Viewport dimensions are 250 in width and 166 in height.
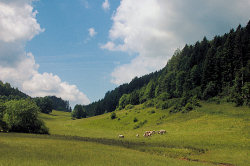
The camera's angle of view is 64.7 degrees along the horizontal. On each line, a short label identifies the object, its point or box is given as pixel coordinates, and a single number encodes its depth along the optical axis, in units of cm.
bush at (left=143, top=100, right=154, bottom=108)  12782
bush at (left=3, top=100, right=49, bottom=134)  6569
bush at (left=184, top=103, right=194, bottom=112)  8950
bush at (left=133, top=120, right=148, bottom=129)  9316
